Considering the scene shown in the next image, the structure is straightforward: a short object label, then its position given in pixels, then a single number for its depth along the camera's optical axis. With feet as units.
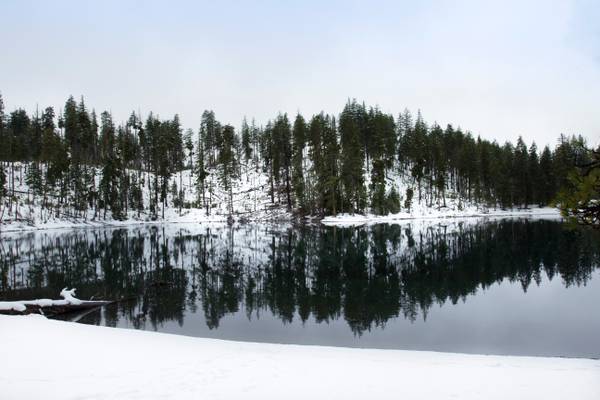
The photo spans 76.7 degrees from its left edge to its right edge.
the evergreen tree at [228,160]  322.47
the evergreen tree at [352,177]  276.00
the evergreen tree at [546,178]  313.94
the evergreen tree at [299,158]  287.89
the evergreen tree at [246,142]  415.44
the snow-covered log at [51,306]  52.31
